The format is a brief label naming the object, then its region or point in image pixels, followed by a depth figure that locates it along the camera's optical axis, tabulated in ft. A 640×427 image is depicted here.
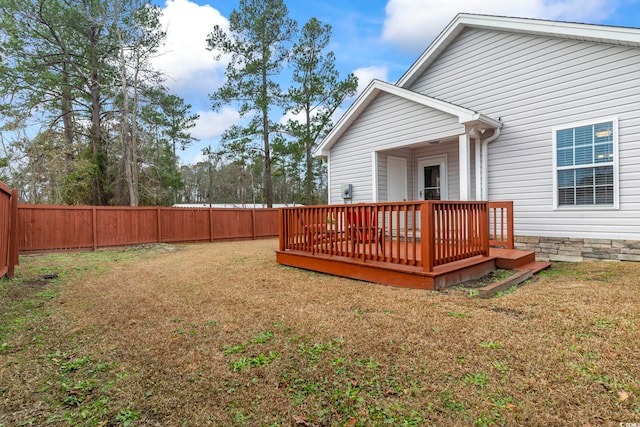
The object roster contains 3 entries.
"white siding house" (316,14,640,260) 18.42
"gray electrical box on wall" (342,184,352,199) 29.12
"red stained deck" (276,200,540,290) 13.94
